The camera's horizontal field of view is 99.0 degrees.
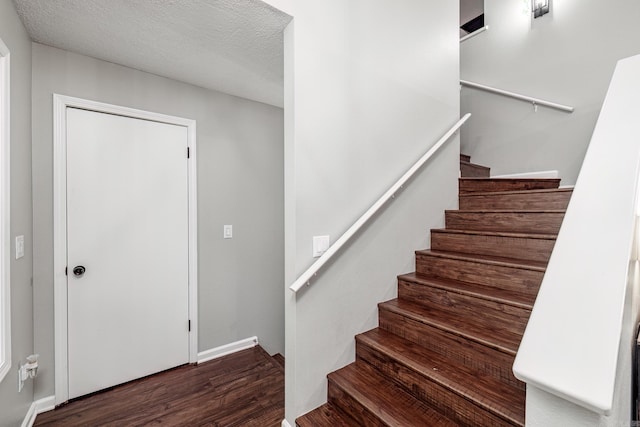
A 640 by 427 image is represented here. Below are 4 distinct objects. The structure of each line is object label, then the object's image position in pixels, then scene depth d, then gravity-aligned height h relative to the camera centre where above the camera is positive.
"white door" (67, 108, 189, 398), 1.98 -0.28
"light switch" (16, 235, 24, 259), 1.54 -0.19
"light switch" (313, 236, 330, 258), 1.58 -0.19
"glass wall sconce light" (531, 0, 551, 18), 2.87 +2.18
